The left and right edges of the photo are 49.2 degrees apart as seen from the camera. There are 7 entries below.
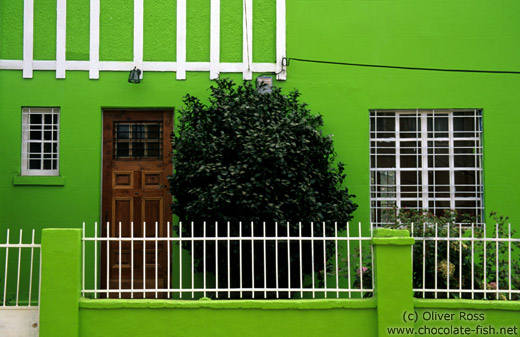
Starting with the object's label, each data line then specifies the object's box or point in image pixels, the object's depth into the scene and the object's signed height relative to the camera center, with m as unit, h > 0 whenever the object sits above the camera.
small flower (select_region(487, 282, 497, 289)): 5.86 -0.96
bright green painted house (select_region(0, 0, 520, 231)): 8.08 +1.59
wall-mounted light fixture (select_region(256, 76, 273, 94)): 7.80 +1.54
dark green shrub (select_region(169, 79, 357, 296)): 6.75 +0.31
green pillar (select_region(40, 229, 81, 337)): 5.48 -0.87
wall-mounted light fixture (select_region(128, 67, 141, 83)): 8.02 +1.65
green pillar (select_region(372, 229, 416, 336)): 5.45 -0.88
